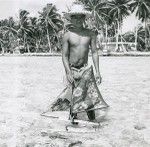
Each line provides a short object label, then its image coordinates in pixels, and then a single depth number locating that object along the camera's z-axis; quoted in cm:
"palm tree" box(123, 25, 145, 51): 7700
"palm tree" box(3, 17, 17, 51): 8150
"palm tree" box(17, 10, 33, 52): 7725
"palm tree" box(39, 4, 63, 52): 7369
